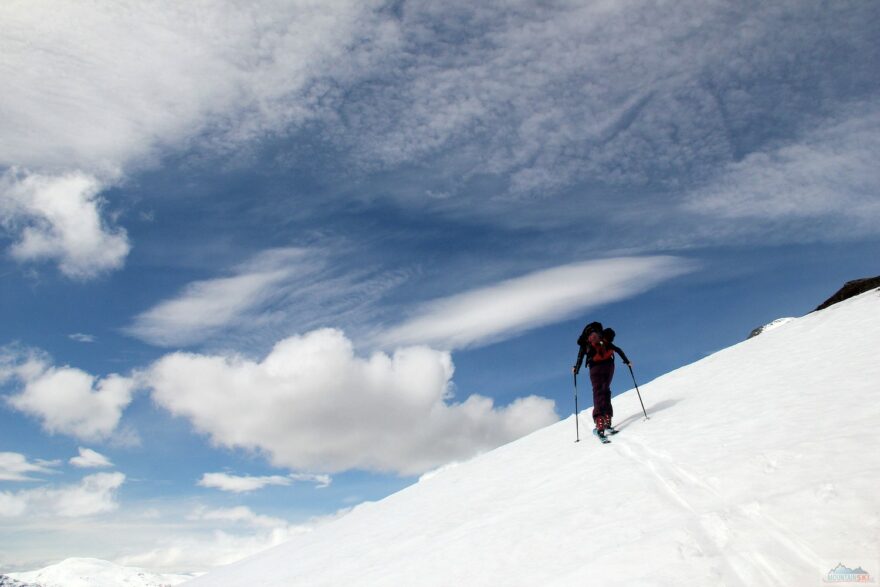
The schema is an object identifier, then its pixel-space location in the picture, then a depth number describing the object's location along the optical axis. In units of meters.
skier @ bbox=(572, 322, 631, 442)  13.53
